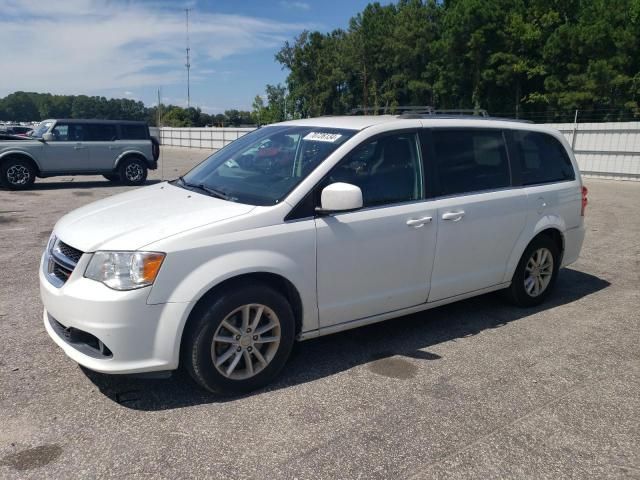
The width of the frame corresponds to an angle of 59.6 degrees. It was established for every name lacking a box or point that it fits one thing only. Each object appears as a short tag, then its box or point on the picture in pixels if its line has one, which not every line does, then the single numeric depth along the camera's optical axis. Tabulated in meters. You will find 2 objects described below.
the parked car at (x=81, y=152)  14.26
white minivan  3.21
